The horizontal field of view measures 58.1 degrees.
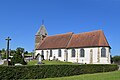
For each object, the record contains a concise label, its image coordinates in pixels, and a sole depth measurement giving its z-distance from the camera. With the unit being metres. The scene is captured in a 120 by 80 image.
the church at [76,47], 24.72
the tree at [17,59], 15.68
